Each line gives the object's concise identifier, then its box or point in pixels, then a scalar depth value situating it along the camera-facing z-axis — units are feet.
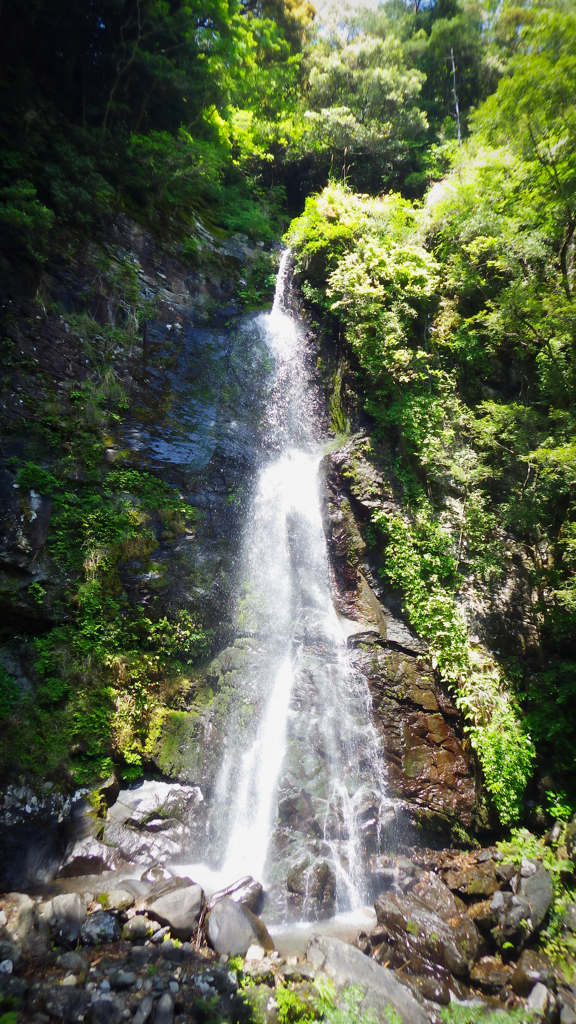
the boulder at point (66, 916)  14.12
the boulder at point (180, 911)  15.35
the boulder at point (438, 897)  17.51
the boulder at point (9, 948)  12.48
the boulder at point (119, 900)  15.63
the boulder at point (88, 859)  17.04
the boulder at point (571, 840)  17.81
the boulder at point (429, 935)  15.94
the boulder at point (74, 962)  13.06
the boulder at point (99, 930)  14.33
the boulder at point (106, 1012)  11.69
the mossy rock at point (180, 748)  21.12
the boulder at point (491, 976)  15.30
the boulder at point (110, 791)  19.25
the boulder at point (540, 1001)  13.99
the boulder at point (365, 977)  13.76
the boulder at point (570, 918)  16.11
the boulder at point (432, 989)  14.74
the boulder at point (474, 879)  18.19
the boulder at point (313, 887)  18.20
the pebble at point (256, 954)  15.15
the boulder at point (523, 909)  16.44
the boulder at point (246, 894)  17.33
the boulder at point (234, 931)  15.19
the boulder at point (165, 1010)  12.14
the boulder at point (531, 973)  14.98
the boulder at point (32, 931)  13.14
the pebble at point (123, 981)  12.96
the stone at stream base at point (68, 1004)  11.55
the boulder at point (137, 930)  14.87
